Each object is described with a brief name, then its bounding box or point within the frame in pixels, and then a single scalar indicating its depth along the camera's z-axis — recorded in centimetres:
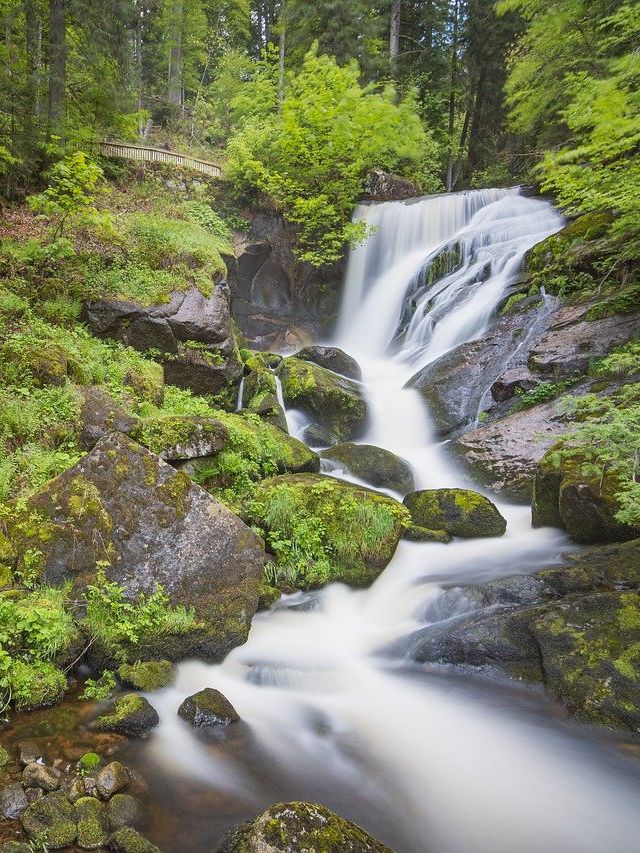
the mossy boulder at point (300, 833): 258
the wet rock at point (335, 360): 1282
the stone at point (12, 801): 286
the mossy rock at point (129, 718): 376
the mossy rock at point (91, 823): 280
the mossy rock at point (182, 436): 646
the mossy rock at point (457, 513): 721
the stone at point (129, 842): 279
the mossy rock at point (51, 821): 275
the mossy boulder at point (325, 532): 615
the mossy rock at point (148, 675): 425
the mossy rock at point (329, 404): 1088
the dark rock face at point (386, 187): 1816
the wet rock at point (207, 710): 404
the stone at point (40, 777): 308
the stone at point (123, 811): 299
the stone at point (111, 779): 316
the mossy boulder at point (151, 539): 471
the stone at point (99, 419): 605
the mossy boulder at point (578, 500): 596
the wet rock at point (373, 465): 877
